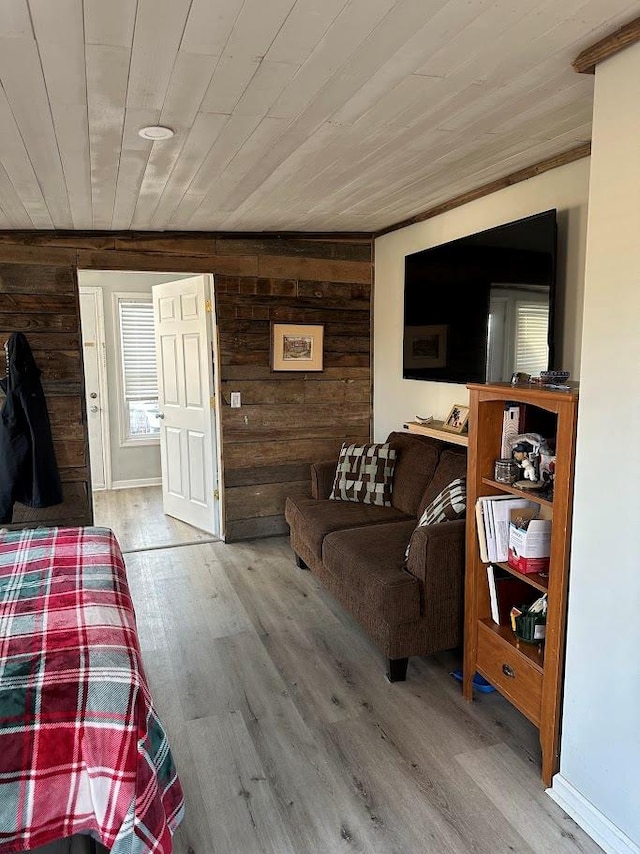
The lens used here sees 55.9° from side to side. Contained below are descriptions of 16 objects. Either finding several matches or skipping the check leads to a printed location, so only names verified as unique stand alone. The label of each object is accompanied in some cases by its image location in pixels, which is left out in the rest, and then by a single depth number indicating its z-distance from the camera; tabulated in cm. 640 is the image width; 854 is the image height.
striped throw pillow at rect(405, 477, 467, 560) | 282
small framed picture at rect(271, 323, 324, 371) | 450
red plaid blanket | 133
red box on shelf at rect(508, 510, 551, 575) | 219
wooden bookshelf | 198
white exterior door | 629
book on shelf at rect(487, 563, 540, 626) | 247
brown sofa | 268
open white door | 460
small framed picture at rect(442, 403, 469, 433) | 348
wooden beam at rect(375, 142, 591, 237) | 261
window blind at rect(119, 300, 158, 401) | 646
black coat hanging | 388
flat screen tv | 275
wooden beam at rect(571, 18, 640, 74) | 157
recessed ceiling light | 215
